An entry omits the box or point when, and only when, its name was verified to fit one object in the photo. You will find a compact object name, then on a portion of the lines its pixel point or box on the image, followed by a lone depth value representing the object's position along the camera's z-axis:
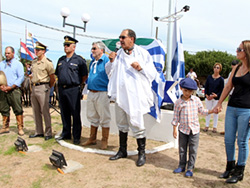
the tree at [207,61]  33.42
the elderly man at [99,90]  4.32
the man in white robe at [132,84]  3.58
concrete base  4.77
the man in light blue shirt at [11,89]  5.32
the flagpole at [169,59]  5.75
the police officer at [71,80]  4.62
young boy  3.30
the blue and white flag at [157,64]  4.73
